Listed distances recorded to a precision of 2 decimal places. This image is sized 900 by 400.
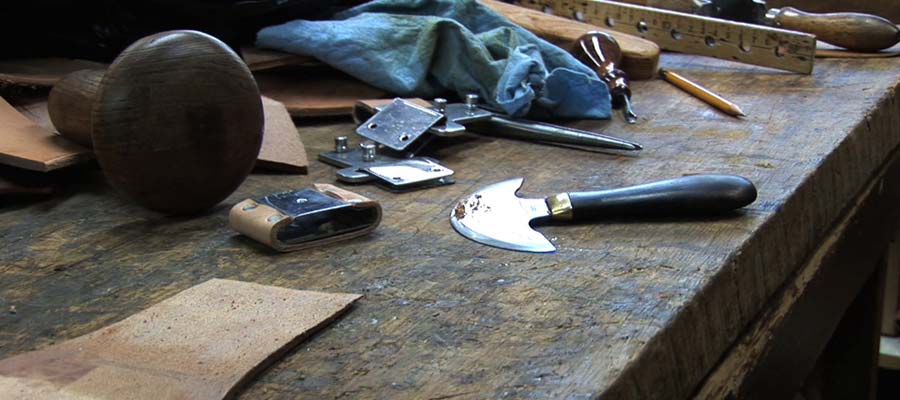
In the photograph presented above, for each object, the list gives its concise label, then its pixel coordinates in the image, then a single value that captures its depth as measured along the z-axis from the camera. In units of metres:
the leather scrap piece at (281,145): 0.94
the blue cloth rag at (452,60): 1.15
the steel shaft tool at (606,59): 1.23
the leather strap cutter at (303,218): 0.74
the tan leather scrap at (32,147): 0.86
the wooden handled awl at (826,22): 1.57
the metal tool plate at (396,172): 0.90
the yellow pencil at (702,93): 1.20
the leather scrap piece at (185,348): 0.51
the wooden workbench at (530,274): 0.57
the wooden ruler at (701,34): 1.44
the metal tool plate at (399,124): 1.00
